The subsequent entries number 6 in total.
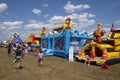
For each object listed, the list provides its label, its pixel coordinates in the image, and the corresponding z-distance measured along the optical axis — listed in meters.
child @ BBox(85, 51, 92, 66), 7.47
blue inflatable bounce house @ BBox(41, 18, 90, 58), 9.70
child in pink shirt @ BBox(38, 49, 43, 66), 7.07
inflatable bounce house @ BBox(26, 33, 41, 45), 17.08
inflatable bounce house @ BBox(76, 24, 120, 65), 6.96
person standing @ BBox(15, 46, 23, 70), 6.14
